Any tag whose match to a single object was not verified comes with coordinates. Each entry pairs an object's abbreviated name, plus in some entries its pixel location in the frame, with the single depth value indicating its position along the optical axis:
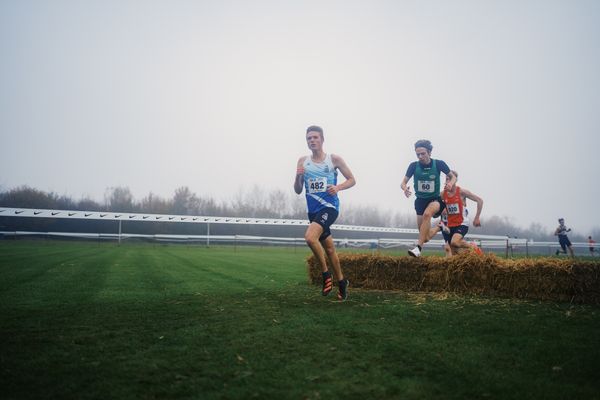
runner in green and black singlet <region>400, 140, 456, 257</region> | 7.76
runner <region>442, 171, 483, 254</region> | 9.94
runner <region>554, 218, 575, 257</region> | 20.89
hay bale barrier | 6.10
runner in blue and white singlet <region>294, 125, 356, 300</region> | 6.14
